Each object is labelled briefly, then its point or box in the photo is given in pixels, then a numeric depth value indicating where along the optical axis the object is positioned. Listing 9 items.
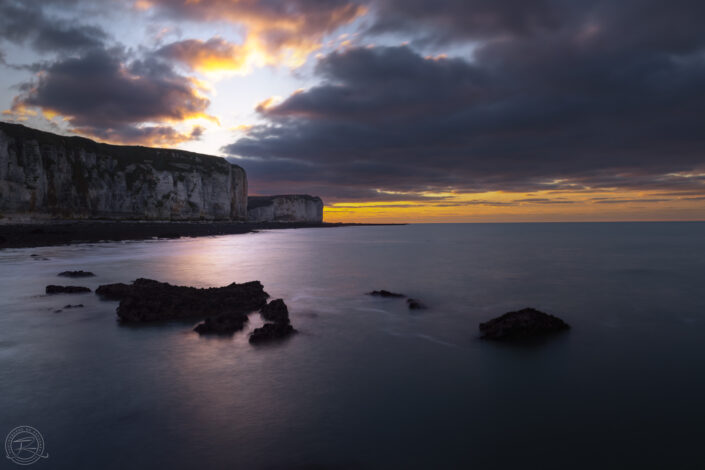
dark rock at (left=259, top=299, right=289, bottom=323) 10.20
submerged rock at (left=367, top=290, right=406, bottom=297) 14.97
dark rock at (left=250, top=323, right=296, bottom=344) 8.65
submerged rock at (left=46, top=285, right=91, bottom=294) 13.55
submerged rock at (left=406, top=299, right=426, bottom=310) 12.89
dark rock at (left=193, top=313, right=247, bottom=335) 9.17
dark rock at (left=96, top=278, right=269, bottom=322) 10.28
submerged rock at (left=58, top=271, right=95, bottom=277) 17.41
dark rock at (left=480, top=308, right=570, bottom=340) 9.08
